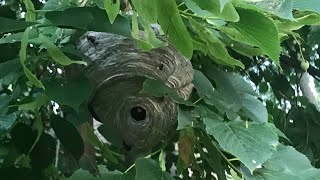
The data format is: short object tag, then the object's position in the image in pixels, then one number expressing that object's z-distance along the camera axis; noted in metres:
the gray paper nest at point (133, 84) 0.88
